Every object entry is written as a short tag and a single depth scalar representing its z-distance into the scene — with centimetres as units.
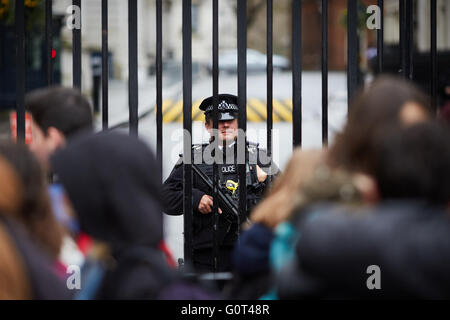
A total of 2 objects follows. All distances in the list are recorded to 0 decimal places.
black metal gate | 774
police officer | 923
